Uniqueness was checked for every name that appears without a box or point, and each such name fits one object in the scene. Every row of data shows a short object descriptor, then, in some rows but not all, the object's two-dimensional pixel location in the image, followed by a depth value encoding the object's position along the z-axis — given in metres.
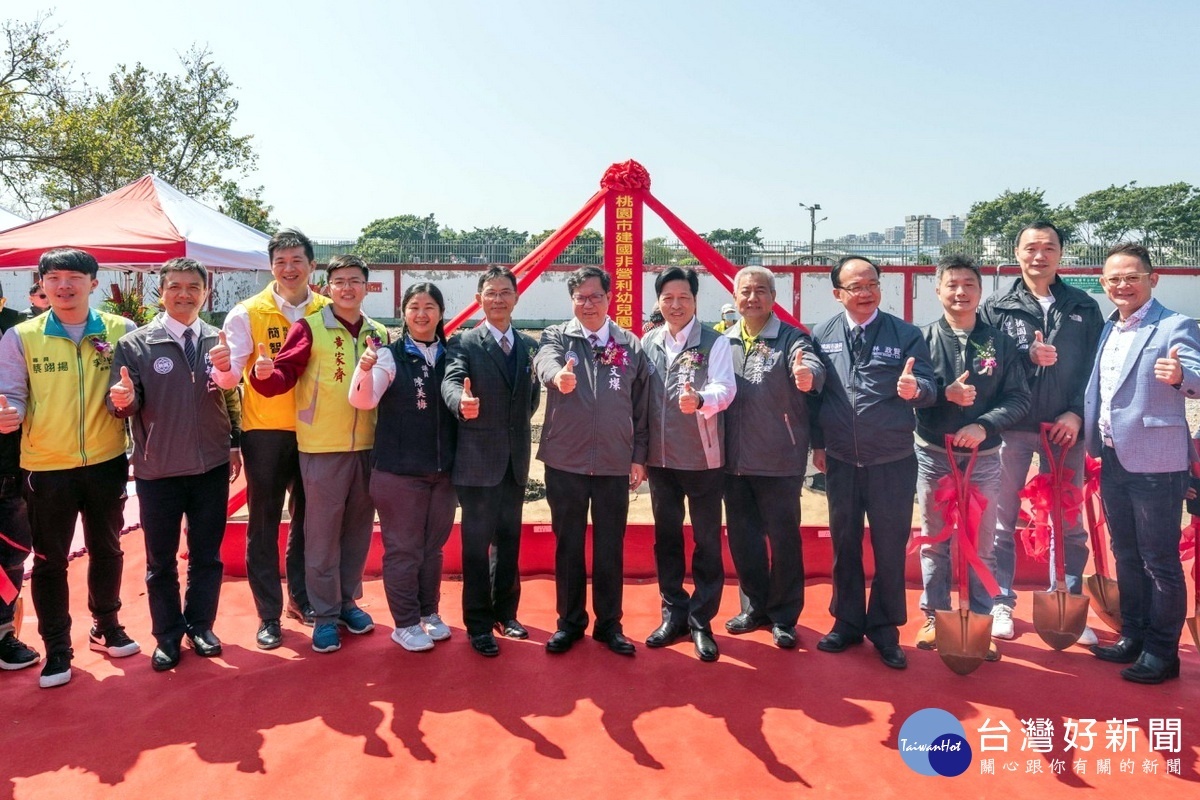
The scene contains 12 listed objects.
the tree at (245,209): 16.19
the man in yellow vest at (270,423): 2.97
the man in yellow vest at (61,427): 2.68
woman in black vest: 2.88
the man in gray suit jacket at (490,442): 2.88
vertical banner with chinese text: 4.63
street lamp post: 30.58
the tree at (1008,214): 36.78
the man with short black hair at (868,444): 2.87
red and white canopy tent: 5.75
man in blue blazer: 2.74
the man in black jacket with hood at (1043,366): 3.10
